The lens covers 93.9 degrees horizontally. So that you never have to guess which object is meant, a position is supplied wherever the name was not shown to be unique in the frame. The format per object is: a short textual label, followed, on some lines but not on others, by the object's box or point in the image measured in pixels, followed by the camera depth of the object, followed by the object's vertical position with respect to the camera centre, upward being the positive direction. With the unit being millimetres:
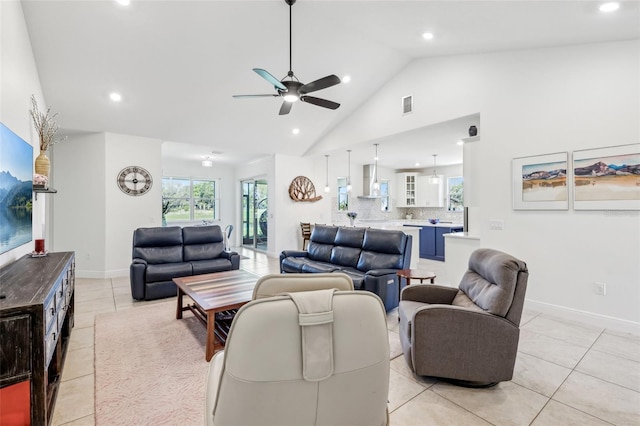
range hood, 8766 +879
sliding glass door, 8922 -83
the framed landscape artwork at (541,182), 3494 +329
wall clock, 5688 +619
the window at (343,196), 8703 +430
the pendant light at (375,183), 7034 +667
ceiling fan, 3221 +1410
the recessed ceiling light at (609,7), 2585 +1776
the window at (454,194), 8719 +466
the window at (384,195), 9484 +486
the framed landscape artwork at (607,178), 3041 +325
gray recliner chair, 2074 -881
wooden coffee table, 2600 -821
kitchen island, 7135 -677
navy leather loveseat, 4087 -711
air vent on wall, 5117 +1836
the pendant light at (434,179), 8008 +855
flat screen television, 2239 +195
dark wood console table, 1424 -679
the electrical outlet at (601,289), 3234 -876
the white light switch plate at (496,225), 4012 -210
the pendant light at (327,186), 7758 +671
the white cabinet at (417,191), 8844 +570
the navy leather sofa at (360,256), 3607 -686
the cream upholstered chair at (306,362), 936 -497
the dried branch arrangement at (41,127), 3473 +1058
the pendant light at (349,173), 7517 +1084
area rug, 1907 -1269
